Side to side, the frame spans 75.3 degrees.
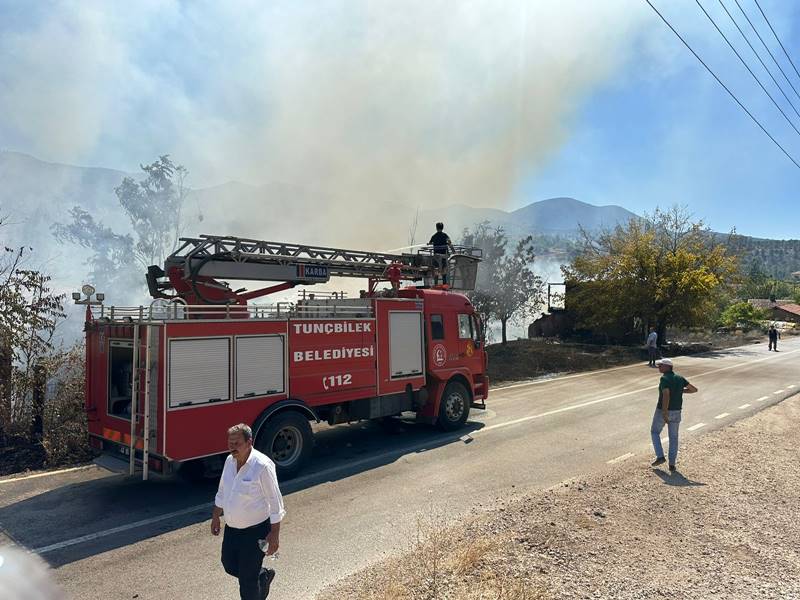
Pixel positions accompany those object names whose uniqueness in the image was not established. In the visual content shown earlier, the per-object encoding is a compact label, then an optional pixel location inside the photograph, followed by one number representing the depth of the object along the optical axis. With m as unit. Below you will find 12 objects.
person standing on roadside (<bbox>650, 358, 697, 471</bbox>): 7.21
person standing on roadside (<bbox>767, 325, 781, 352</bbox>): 29.27
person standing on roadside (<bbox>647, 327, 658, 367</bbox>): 21.45
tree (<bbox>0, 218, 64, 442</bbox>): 8.48
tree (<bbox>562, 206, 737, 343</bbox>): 27.75
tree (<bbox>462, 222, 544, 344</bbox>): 24.83
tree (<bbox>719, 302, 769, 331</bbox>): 50.69
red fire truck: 6.24
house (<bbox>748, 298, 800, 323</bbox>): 82.33
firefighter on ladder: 11.66
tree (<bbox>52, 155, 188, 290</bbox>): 28.92
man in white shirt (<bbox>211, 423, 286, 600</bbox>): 3.41
